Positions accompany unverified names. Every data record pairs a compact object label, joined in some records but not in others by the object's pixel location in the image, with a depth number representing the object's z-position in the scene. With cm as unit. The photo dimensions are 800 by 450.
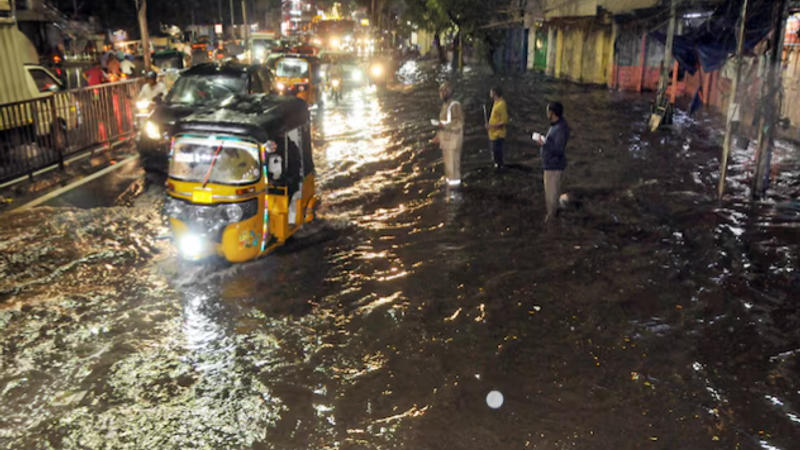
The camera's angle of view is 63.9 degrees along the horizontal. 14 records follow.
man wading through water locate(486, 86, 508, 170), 1252
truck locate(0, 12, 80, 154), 1279
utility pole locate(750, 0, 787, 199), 1041
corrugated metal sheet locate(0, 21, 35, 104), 1528
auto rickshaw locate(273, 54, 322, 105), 2228
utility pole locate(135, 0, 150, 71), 2575
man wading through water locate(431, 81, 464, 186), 1179
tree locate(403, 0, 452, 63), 4138
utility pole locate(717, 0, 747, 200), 998
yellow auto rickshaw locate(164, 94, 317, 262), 786
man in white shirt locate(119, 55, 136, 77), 2702
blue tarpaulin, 1114
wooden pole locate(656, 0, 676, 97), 1644
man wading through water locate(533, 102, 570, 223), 945
